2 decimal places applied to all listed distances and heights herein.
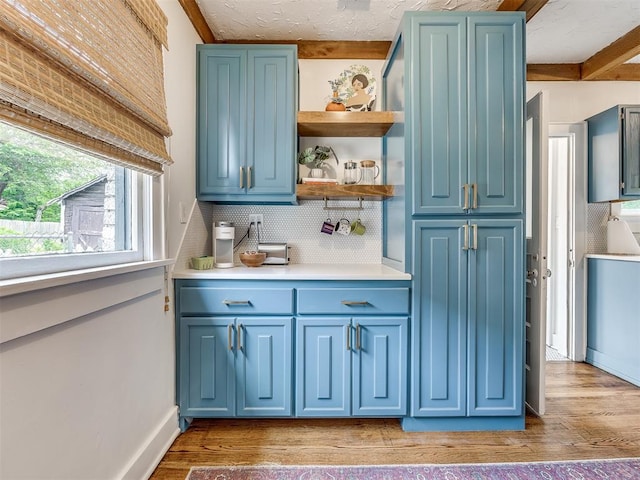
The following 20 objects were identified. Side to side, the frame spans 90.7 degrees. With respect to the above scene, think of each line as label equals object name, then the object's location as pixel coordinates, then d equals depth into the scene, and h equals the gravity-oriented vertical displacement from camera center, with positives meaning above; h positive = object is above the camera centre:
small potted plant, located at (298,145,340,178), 2.20 +0.57
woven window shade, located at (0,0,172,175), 0.76 +0.49
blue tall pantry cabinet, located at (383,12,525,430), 1.73 +0.15
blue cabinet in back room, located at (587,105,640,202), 2.40 +0.66
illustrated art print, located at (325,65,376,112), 2.23 +1.07
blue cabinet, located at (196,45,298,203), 2.01 +0.80
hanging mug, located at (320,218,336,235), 2.38 +0.08
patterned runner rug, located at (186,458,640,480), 1.44 -1.09
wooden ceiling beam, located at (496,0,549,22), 1.84 +1.40
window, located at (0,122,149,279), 0.89 +0.11
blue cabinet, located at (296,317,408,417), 1.74 -0.70
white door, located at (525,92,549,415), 1.83 -0.09
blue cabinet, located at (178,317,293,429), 1.74 -0.71
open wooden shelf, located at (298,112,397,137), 2.03 +0.76
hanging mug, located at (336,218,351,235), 2.37 +0.08
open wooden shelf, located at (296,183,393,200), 2.04 +0.31
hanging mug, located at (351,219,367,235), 2.33 +0.08
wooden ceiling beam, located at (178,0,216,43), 1.85 +1.38
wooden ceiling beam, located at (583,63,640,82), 2.73 +1.43
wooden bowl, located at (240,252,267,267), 2.07 -0.14
